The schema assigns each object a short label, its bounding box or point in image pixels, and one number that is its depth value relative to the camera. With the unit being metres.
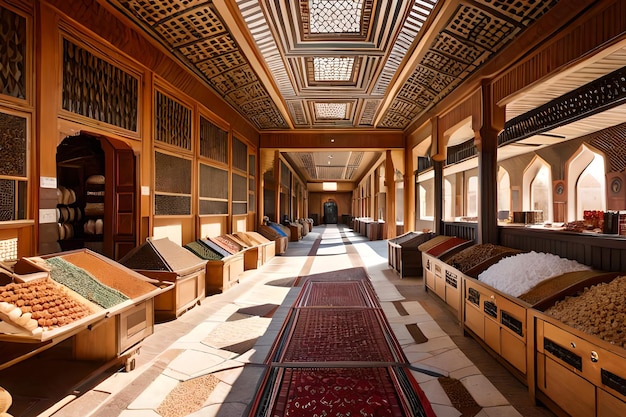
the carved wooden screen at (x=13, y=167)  2.81
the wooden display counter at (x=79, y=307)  2.13
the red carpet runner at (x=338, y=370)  2.33
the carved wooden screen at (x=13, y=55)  2.80
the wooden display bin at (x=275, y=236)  10.18
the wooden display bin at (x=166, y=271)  4.29
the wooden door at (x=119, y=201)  4.49
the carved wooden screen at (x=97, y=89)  3.44
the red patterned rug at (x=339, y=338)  3.18
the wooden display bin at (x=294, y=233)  15.12
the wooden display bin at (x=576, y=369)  1.78
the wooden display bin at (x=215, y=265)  5.66
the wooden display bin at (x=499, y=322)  2.65
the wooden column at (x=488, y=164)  4.90
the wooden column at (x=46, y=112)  3.06
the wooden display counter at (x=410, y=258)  6.89
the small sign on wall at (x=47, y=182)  3.09
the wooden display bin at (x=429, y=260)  5.37
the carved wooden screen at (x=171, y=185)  4.94
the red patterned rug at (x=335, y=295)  5.02
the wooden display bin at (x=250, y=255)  7.78
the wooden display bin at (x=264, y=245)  8.47
